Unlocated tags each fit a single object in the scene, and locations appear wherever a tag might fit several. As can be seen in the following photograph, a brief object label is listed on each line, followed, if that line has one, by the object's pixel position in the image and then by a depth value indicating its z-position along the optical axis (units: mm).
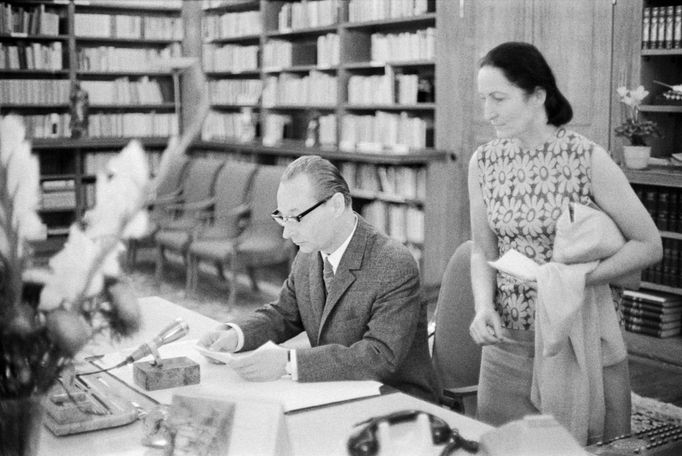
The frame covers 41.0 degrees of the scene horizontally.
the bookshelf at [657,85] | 5090
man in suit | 2260
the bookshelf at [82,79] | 8625
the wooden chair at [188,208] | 7098
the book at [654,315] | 5242
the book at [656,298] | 5230
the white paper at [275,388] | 2018
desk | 1729
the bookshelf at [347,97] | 6723
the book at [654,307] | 5234
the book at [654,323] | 5250
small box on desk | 2123
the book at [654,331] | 5250
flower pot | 5070
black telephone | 1540
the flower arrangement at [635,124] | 4996
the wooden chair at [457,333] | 2543
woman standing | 2152
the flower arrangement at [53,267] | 1075
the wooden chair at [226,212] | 6867
